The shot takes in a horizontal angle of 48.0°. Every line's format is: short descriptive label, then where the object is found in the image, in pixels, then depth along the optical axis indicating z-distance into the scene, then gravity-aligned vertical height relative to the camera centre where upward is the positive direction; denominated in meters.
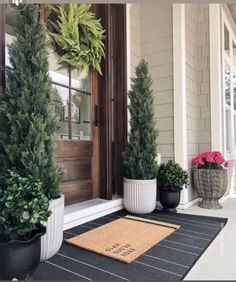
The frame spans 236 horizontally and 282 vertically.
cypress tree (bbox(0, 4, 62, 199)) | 1.78 +0.27
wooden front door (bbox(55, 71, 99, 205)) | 2.82 +0.01
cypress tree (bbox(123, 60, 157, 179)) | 3.06 +0.17
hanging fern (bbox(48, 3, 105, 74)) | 2.72 +1.22
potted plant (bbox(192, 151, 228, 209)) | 3.45 -0.40
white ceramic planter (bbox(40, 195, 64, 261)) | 1.76 -0.57
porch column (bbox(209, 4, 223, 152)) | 3.91 +1.04
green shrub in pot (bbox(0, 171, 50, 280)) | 1.39 -0.42
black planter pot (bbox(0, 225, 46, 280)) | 1.38 -0.58
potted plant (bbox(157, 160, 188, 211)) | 3.17 -0.44
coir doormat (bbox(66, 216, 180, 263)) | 1.95 -0.75
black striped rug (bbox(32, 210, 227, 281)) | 1.61 -0.77
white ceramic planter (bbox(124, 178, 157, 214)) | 2.99 -0.54
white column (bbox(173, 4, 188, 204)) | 3.52 +0.78
